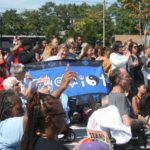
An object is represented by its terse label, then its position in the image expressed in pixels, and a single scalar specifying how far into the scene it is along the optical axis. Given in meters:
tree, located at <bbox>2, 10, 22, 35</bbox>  98.59
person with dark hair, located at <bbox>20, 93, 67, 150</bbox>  3.13
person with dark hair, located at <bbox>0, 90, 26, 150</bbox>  4.10
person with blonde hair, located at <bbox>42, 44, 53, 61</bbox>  11.53
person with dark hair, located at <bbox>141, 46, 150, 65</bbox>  12.55
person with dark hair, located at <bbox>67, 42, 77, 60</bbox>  11.50
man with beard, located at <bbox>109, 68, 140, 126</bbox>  7.00
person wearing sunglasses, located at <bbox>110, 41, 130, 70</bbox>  11.08
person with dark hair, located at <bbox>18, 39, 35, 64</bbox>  11.09
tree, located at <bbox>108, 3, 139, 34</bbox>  80.78
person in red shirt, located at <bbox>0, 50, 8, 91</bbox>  8.40
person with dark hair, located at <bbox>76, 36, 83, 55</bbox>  15.16
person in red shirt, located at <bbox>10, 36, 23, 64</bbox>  10.58
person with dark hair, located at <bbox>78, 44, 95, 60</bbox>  11.70
